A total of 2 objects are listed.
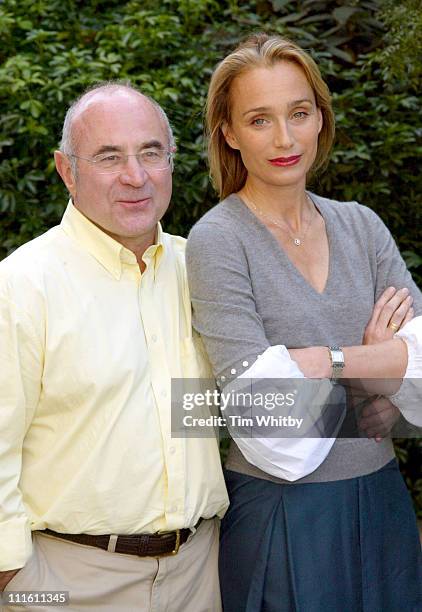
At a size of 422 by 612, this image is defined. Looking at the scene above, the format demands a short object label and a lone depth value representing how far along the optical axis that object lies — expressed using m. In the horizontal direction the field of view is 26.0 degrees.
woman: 2.26
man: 2.16
